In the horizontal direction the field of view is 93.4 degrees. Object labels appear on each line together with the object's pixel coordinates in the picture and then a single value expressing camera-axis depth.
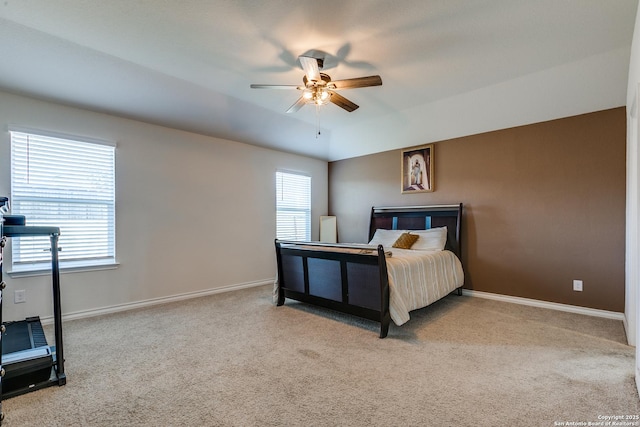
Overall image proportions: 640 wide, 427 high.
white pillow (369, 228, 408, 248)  4.83
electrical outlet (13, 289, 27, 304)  3.20
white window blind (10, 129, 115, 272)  3.25
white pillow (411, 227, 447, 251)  4.35
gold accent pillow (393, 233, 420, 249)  4.49
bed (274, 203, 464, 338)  3.01
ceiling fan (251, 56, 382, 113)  2.66
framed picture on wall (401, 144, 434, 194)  4.97
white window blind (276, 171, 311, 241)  5.69
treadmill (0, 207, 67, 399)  1.99
